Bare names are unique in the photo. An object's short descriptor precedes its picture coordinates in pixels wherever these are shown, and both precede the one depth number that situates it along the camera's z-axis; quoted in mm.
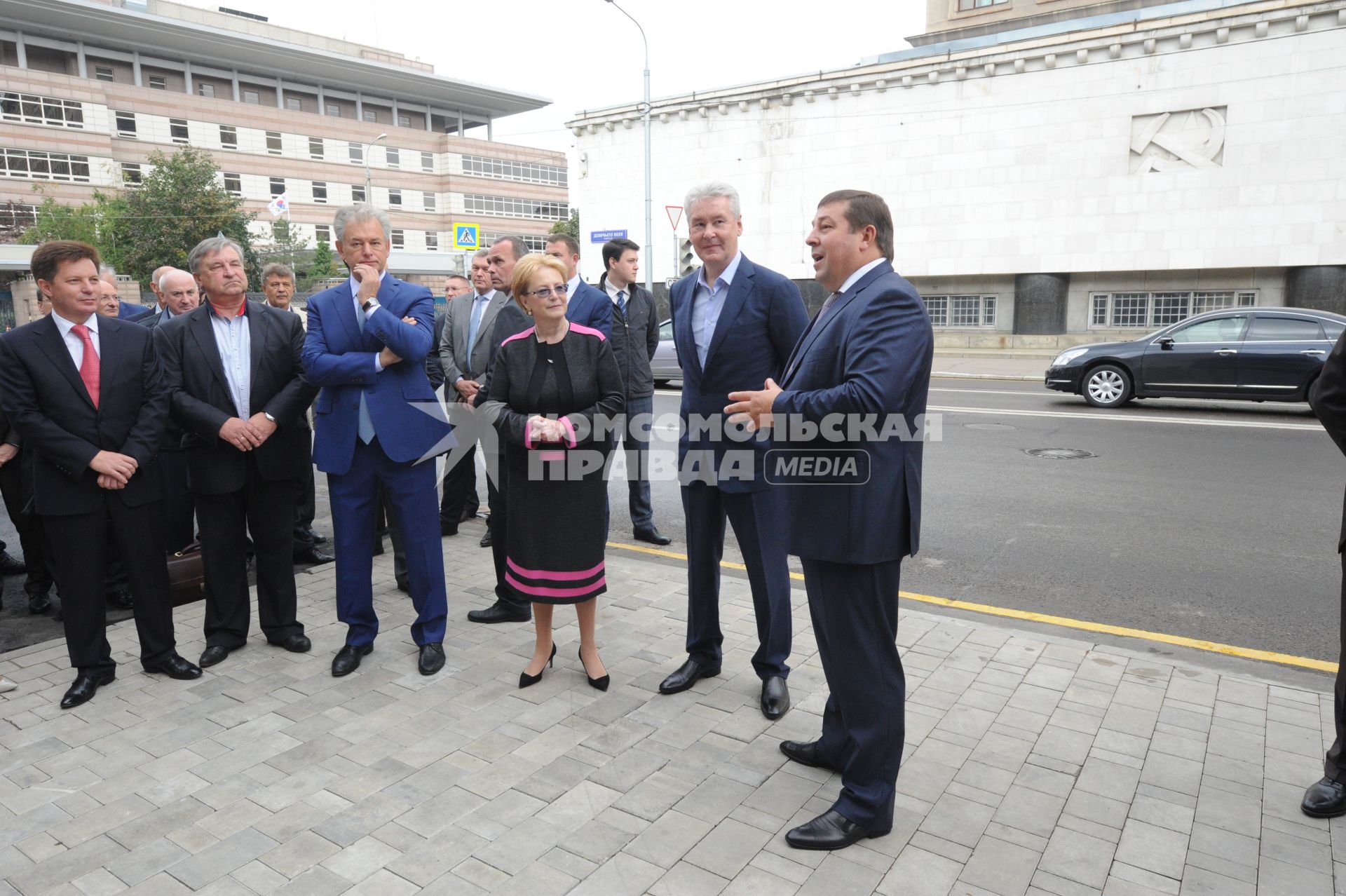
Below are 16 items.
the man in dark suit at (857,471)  2828
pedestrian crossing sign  19109
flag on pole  33094
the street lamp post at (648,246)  26812
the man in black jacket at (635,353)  6531
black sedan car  12328
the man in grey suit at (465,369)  6340
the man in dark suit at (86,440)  4172
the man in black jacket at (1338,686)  2971
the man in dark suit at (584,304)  5082
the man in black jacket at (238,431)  4625
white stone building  24672
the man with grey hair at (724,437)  4008
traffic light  20688
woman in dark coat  4164
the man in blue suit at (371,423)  4418
